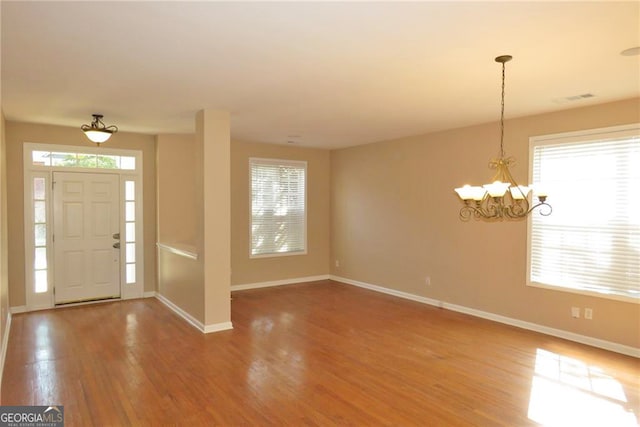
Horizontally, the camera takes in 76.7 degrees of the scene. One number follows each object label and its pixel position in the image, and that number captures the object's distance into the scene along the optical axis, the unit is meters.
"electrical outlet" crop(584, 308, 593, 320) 4.52
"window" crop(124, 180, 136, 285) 6.52
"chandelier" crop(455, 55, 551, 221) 3.09
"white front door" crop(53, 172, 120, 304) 6.00
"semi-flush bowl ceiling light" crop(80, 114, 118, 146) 4.85
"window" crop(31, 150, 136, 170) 5.86
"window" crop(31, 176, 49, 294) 5.81
